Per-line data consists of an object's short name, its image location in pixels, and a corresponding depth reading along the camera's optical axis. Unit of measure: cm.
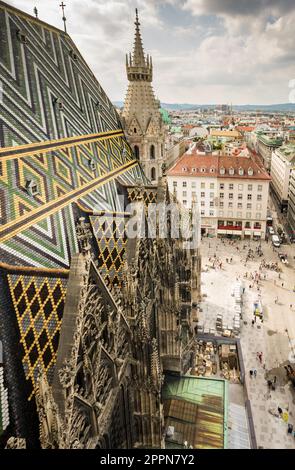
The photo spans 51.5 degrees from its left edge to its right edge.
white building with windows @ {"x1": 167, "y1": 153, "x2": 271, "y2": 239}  4803
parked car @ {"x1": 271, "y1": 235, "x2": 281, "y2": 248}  4669
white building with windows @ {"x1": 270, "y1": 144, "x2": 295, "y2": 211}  6016
